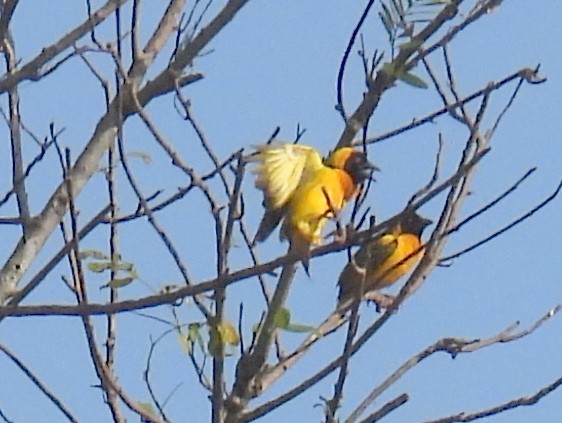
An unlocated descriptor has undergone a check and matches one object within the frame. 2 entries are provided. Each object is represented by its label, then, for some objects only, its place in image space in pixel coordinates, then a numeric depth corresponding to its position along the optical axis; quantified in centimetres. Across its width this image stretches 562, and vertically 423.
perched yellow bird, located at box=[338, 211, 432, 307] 497
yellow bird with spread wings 669
